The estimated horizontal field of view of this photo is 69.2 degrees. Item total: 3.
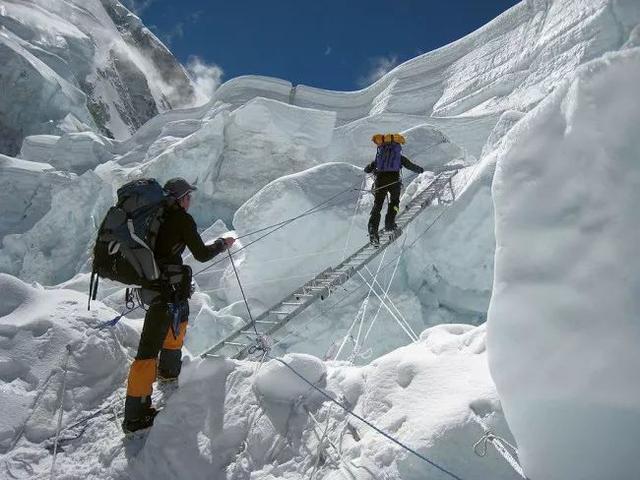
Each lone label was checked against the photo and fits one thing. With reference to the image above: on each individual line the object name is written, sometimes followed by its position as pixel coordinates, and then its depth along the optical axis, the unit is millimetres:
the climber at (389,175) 6023
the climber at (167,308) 2451
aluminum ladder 3443
